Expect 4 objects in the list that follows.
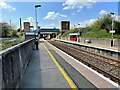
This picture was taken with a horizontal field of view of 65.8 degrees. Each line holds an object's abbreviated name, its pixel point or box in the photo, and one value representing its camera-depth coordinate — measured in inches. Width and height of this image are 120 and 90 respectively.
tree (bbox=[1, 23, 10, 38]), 1245.5
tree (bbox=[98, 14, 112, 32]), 1393.9
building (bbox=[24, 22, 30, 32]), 1941.2
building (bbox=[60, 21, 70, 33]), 2500.4
